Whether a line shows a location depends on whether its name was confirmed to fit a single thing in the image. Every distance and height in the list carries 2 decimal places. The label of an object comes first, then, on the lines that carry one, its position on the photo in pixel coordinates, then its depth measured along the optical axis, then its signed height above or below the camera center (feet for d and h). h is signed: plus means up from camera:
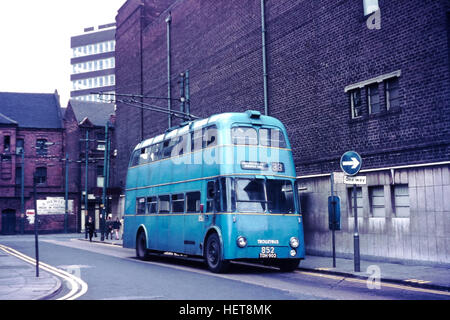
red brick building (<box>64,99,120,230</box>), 209.15 +22.89
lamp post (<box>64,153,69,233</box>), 195.33 +5.44
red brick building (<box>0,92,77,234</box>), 196.13 +17.36
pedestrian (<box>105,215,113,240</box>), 133.59 -3.30
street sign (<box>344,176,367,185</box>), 47.14 +2.30
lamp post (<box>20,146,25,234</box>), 192.89 +5.10
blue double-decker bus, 47.73 +1.45
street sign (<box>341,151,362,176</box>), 47.62 +3.80
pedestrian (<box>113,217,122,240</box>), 127.85 -3.39
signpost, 47.11 +3.35
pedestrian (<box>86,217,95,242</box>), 123.87 -3.69
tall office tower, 312.29 +85.65
